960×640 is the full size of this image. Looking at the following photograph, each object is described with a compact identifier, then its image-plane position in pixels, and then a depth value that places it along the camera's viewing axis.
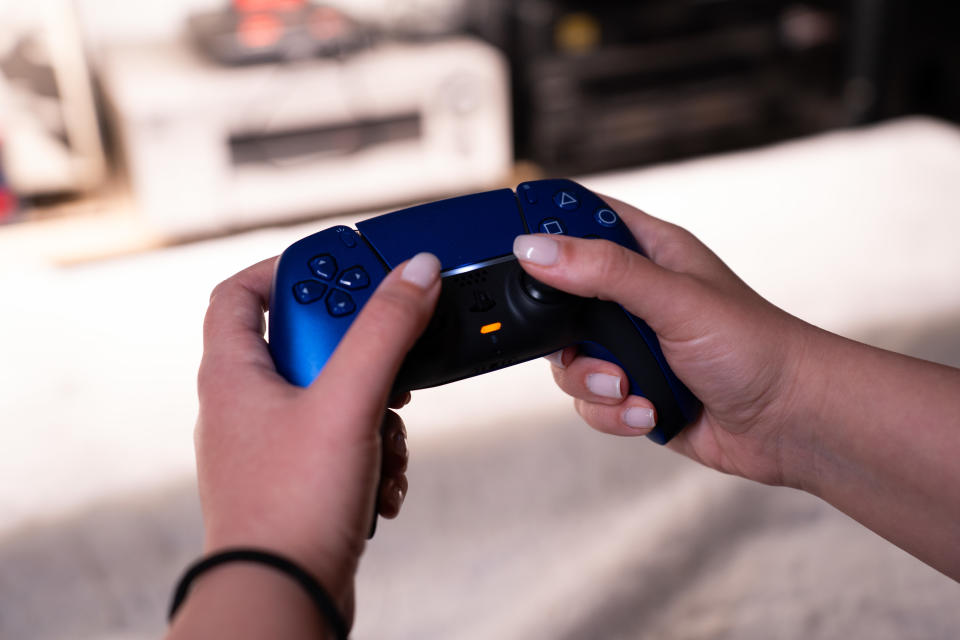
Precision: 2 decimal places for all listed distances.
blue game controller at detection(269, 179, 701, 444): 0.53
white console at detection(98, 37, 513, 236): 2.11
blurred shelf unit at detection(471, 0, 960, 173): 2.38
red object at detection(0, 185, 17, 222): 2.22
